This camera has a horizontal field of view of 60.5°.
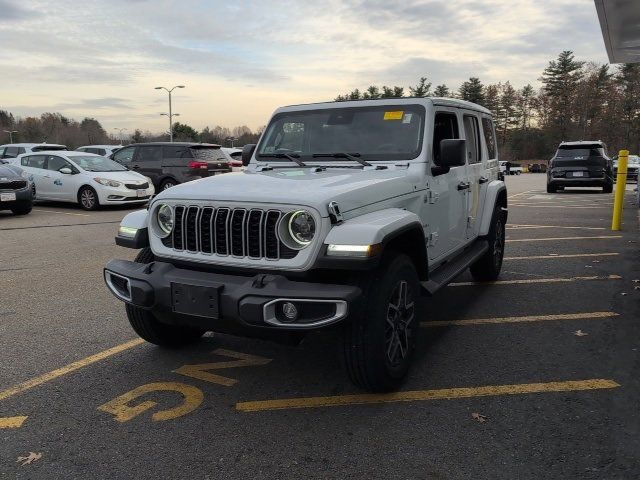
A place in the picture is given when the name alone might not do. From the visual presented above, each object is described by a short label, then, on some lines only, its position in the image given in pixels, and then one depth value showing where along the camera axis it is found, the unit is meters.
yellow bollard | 10.15
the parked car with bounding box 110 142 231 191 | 15.78
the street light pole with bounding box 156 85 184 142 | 54.58
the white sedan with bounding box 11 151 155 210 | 13.94
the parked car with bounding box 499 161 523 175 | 56.19
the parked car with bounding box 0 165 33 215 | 12.18
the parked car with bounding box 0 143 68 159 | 20.04
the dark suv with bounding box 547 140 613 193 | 18.50
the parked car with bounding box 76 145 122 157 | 21.50
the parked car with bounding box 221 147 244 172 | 16.95
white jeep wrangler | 3.03
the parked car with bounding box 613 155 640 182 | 27.15
